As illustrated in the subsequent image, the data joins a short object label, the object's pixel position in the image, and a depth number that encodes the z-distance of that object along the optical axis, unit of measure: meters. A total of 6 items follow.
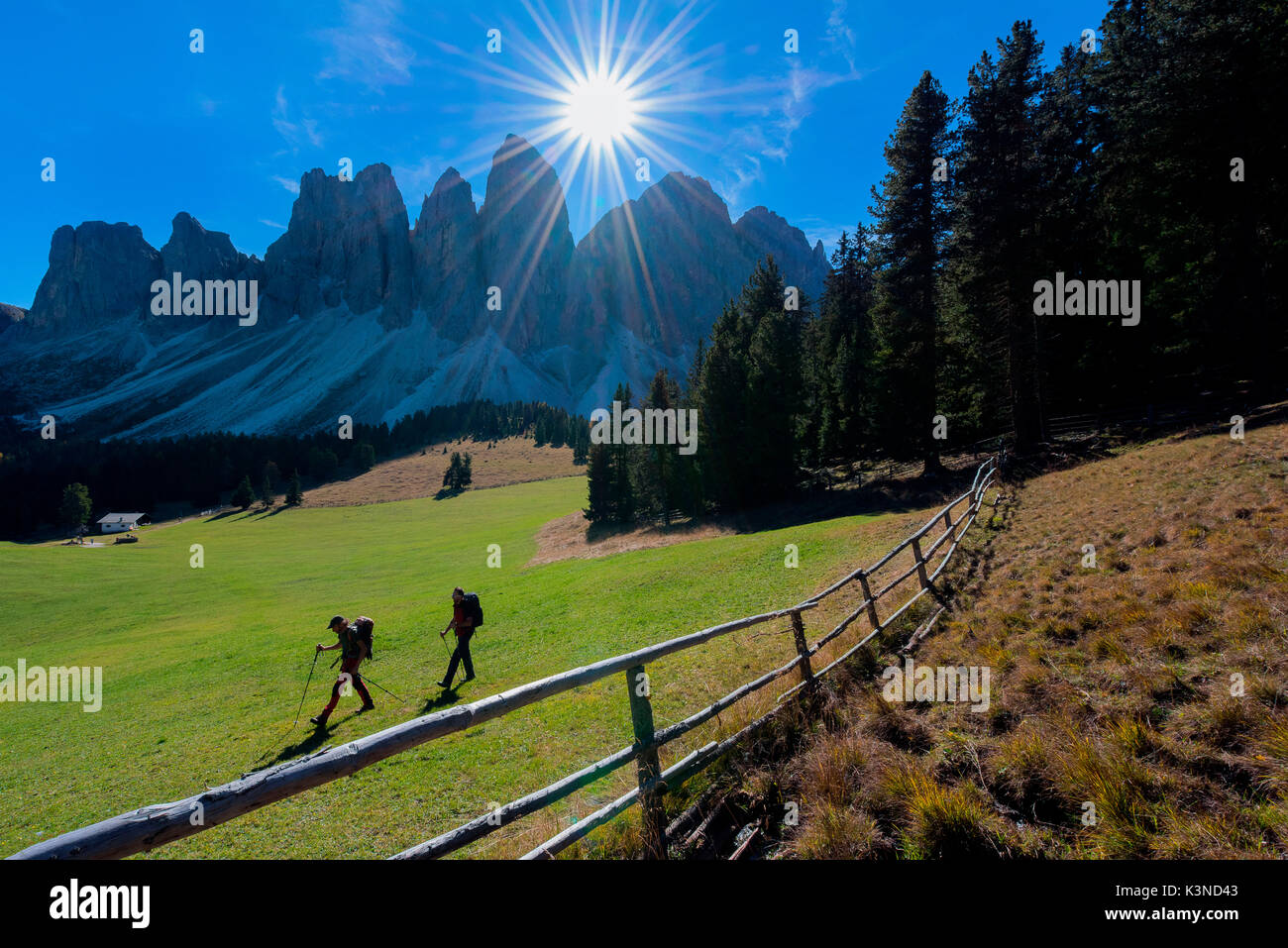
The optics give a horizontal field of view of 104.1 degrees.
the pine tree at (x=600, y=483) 49.56
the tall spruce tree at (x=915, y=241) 24.86
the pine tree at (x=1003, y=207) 22.97
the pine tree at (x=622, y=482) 48.09
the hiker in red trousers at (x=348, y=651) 10.21
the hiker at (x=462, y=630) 11.53
